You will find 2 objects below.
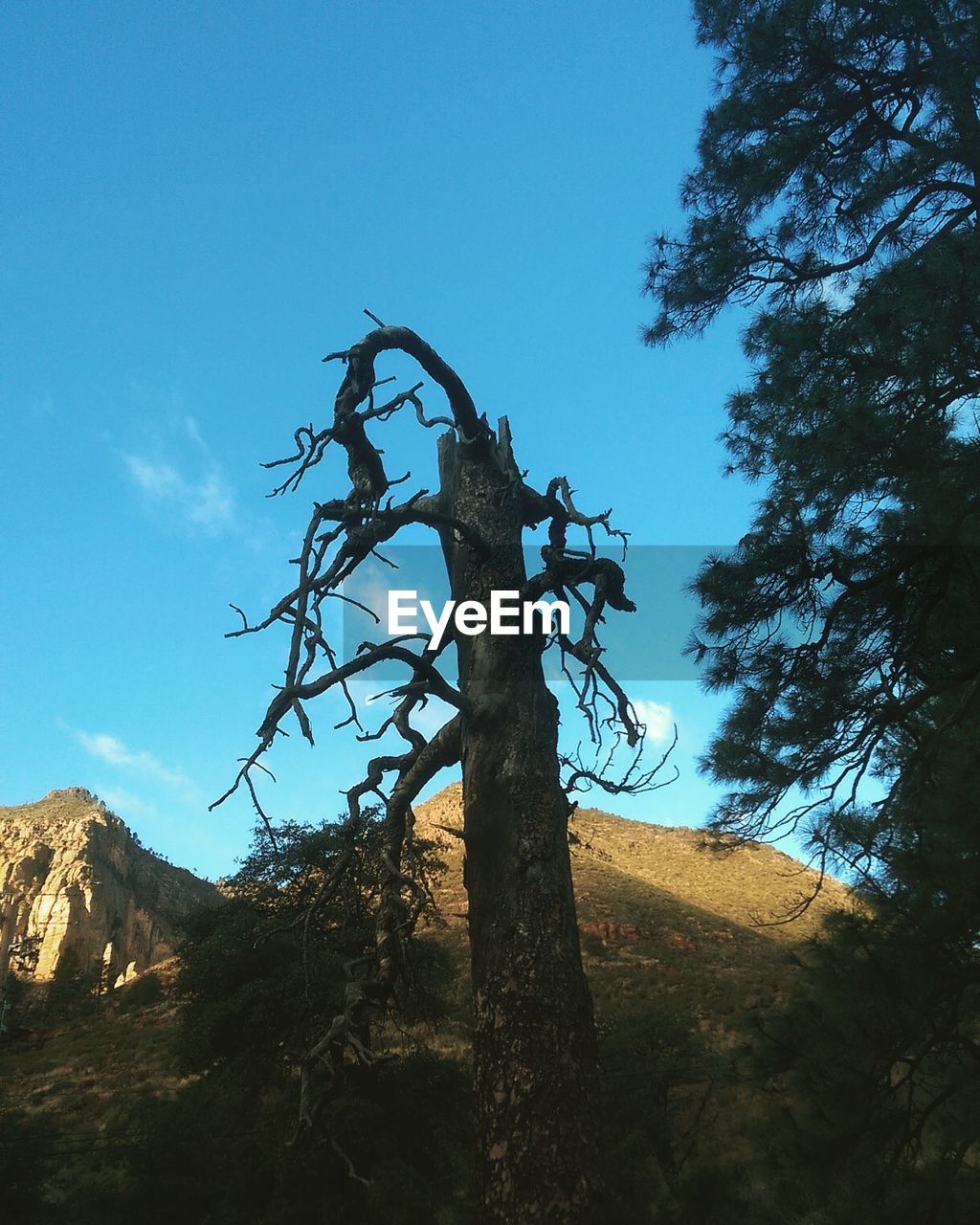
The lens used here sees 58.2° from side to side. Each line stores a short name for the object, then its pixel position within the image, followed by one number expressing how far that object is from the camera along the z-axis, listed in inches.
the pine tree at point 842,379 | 181.3
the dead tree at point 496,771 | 147.3
